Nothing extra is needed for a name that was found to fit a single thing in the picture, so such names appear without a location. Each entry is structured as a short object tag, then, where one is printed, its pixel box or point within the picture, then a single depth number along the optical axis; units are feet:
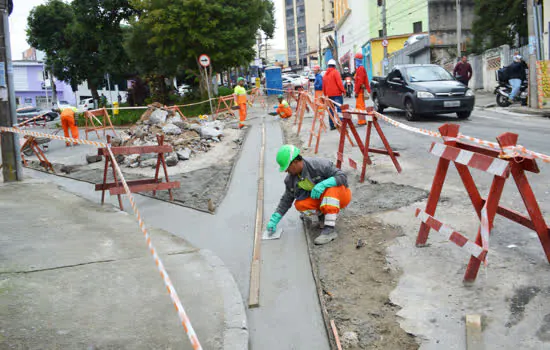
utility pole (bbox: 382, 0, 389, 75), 123.94
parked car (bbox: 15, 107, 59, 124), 140.15
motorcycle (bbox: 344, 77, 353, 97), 96.20
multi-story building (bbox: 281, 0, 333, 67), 390.87
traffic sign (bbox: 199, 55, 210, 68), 82.64
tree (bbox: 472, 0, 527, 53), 92.87
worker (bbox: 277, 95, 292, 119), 70.51
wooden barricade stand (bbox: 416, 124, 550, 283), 12.73
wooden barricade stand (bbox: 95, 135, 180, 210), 26.23
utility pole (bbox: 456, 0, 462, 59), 97.45
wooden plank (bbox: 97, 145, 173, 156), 26.21
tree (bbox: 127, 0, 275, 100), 93.61
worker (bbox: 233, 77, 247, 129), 65.92
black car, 47.96
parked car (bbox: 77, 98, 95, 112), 178.52
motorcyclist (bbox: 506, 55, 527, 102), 57.82
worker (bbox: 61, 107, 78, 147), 53.11
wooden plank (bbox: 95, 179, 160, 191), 27.81
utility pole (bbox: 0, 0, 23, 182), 33.12
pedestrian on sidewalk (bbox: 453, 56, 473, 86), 67.05
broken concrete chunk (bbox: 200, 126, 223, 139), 52.21
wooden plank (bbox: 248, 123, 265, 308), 15.42
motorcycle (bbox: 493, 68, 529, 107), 59.67
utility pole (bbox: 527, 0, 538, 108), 54.24
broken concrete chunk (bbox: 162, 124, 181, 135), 51.96
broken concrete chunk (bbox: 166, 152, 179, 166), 40.19
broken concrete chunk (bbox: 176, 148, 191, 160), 42.65
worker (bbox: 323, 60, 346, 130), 45.38
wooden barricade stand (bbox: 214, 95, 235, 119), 77.56
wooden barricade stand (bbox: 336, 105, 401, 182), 27.61
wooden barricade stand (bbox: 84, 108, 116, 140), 58.13
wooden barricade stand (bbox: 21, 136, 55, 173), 44.08
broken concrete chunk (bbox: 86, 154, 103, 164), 45.85
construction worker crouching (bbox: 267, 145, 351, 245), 19.53
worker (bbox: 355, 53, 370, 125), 47.44
